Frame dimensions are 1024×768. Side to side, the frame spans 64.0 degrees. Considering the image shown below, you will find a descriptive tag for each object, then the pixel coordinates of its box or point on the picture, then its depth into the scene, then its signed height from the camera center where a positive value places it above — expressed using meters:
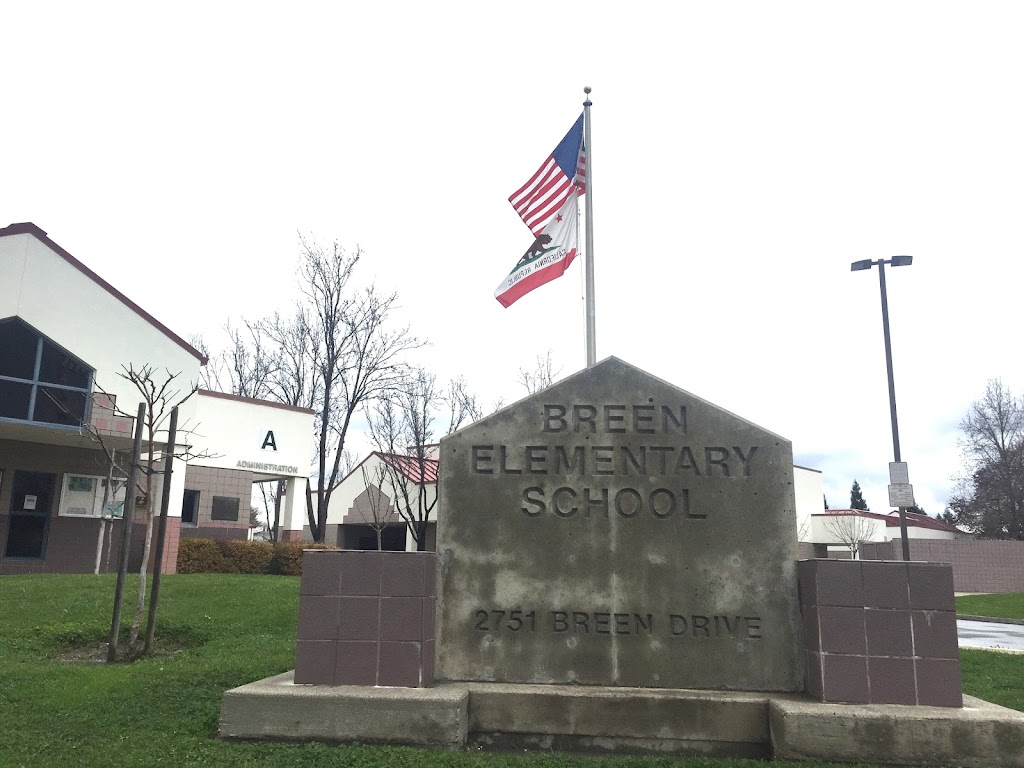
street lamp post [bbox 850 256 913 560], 17.95 +5.78
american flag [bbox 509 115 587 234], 11.53 +5.18
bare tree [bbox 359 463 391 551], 30.58 +2.10
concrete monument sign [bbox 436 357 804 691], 6.67 +0.11
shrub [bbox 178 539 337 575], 21.86 -0.18
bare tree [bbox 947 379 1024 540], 49.97 +5.22
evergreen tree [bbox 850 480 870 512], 82.81 +6.41
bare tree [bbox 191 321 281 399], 42.47 +9.23
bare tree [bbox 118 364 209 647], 9.48 +2.18
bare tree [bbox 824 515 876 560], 35.97 +1.39
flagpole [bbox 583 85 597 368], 9.87 +3.81
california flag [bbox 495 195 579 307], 11.17 +3.96
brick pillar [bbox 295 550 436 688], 6.53 -0.53
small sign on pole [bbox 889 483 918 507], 16.55 +1.35
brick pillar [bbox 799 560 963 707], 6.03 -0.53
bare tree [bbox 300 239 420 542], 34.19 +7.75
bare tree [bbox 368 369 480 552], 27.77 +3.69
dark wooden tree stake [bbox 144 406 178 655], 9.36 -0.19
